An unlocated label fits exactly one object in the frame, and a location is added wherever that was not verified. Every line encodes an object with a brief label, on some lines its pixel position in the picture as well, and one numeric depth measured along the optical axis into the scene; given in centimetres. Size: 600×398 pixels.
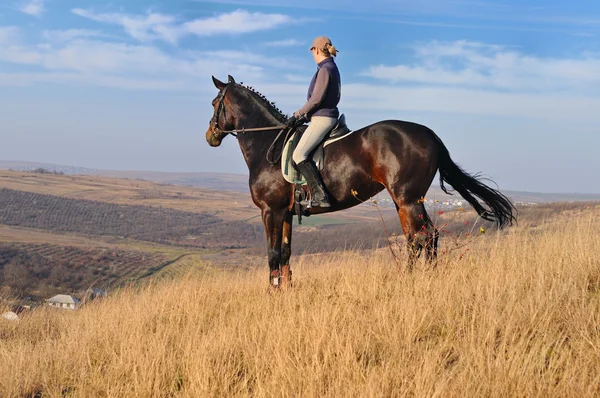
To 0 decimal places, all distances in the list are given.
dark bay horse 700
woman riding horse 728
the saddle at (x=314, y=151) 740
